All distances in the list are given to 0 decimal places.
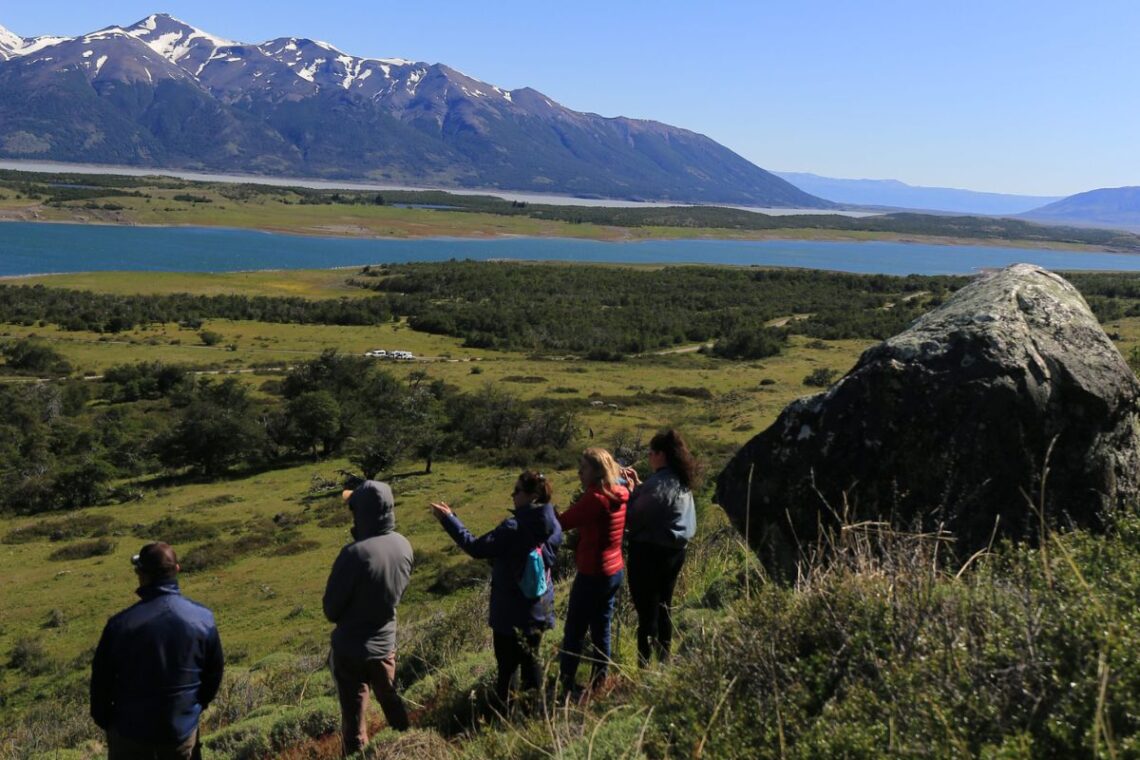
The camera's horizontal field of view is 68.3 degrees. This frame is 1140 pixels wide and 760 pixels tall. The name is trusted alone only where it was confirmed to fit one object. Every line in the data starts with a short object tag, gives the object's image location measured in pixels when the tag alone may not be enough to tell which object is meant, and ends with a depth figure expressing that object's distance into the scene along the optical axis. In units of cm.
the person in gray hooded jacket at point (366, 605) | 480
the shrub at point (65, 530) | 2277
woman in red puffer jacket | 502
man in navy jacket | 423
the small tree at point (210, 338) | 5306
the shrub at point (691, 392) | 4049
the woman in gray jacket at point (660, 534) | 502
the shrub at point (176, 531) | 2164
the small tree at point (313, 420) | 3122
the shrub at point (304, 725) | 608
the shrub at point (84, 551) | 2091
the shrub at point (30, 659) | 1459
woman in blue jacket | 490
